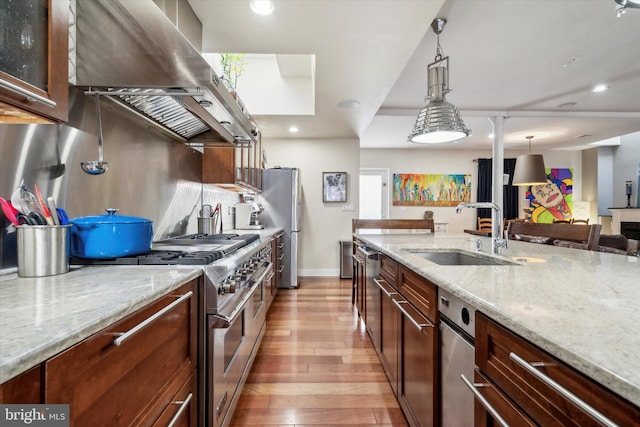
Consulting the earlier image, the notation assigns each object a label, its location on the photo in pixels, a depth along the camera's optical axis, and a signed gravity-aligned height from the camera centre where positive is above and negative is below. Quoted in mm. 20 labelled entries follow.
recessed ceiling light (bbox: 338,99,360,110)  3410 +1266
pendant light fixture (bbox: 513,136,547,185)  4945 +732
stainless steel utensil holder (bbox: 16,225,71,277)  923 -123
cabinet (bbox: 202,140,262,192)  2707 +413
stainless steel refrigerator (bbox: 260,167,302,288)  4293 +73
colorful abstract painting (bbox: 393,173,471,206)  7094 +574
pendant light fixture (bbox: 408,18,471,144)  2133 +698
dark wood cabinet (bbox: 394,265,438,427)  1128 -577
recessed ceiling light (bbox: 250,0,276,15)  1808 +1264
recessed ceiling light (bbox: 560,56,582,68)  2977 +1553
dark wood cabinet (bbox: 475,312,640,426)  450 -309
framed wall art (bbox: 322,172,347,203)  5199 +511
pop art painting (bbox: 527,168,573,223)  7184 +411
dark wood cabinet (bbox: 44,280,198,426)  565 -375
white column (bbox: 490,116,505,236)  4453 +806
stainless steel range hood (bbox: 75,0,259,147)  1207 +641
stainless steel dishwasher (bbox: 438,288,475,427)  903 -468
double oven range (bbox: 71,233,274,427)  1167 -438
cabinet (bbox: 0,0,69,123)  743 +405
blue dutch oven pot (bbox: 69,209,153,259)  1108 -98
